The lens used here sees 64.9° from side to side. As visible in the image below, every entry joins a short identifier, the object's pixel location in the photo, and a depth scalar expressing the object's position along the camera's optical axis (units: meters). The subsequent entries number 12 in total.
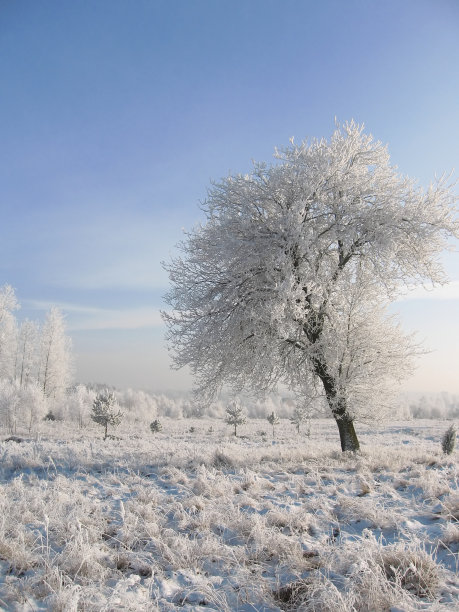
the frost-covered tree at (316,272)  9.31
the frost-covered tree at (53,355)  45.81
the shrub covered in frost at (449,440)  14.01
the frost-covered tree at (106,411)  29.69
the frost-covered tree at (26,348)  48.47
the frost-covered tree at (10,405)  33.03
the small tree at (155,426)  34.16
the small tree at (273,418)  37.42
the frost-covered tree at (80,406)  40.88
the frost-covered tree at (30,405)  34.00
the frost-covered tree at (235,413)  35.09
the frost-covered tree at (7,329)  37.66
